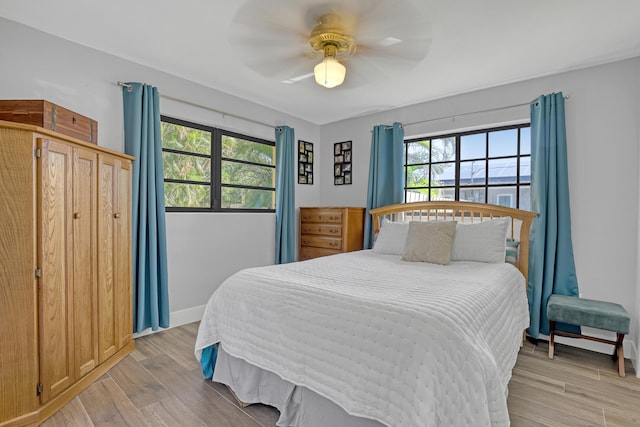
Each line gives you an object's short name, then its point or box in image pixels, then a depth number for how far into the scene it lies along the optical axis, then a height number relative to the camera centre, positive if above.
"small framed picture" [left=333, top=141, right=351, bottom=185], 4.37 +0.64
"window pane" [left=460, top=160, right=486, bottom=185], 3.40 +0.41
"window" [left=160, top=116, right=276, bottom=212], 3.19 +0.43
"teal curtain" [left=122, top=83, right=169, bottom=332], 2.71 +0.04
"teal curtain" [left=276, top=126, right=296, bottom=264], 3.97 +0.19
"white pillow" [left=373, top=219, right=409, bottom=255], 3.03 -0.29
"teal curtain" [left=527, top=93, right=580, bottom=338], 2.75 -0.08
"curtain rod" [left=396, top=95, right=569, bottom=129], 3.03 +1.01
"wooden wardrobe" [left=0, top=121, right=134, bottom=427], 1.65 -0.37
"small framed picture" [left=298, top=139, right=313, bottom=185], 4.41 +0.65
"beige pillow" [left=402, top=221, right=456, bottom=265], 2.58 -0.28
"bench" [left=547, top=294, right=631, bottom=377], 2.28 -0.79
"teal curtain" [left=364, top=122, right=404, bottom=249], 3.74 +0.48
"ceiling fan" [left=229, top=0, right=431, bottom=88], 1.69 +1.01
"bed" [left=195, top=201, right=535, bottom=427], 1.16 -0.59
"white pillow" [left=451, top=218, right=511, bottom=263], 2.62 -0.27
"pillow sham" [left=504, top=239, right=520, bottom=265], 2.80 -0.38
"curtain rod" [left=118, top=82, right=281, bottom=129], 2.72 +1.03
